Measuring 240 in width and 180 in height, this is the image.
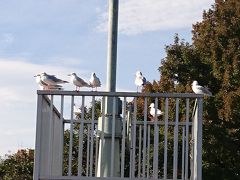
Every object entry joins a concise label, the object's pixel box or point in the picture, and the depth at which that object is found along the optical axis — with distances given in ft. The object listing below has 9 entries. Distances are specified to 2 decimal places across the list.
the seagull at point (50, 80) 32.53
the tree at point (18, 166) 80.28
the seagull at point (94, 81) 34.98
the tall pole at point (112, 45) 29.17
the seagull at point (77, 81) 32.50
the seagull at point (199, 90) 35.32
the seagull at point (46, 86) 32.42
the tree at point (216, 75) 73.56
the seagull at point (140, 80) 50.68
